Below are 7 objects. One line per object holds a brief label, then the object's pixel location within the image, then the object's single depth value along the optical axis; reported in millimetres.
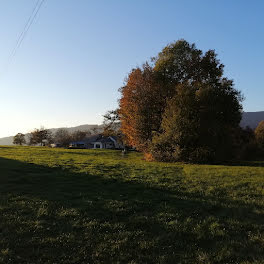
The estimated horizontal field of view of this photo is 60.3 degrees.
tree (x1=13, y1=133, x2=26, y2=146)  117538
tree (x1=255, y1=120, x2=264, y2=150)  58578
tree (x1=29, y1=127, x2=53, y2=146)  112062
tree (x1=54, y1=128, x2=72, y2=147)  122356
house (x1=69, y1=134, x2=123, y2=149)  121281
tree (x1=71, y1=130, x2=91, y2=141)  139875
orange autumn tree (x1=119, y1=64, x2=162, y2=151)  32969
